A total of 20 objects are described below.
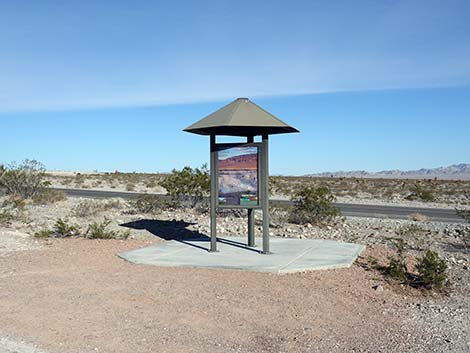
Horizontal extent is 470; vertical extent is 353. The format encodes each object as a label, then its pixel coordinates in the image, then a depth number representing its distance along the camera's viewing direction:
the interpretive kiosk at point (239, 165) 11.59
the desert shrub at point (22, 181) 29.16
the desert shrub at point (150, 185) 54.12
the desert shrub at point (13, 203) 21.22
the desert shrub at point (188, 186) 23.62
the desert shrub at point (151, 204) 22.19
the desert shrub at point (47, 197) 26.41
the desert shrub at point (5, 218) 16.58
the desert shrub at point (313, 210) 18.30
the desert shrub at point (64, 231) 14.45
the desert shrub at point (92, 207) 20.48
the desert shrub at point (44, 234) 14.01
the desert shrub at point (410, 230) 16.83
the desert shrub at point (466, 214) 18.38
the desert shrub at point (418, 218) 22.73
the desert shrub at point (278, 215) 18.22
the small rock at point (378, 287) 8.94
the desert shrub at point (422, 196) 39.19
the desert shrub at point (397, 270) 9.65
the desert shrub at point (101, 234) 14.19
